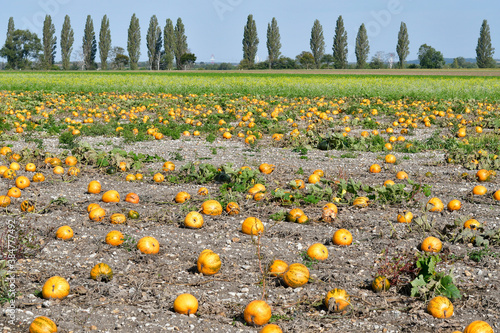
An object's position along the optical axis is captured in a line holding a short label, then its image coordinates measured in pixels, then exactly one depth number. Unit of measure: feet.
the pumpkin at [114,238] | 32.71
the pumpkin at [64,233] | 33.47
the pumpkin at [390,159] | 58.80
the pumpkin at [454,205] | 41.01
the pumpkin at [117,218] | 37.06
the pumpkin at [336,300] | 24.43
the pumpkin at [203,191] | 44.29
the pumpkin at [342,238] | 33.58
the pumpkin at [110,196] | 42.42
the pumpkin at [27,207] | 39.00
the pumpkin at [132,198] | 42.19
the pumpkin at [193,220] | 36.35
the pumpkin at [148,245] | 31.48
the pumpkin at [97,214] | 37.65
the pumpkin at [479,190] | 45.27
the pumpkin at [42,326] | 21.70
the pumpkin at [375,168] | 55.11
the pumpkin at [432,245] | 31.86
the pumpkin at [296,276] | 27.14
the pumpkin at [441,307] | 23.98
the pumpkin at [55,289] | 25.20
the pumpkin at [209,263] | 28.32
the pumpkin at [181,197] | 42.70
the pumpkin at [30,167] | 52.44
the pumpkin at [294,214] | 38.29
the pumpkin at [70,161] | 55.31
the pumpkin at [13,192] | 42.47
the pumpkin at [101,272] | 27.32
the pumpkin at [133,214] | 37.93
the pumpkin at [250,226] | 35.27
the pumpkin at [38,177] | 48.70
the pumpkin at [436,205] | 40.57
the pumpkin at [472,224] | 34.79
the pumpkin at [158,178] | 50.31
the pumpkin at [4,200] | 39.86
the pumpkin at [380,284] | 26.53
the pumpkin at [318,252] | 31.04
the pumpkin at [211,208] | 39.55
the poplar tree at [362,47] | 655.35
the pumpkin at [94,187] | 45.57
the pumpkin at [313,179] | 49.25
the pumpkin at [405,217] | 37.42
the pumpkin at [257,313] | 22.97
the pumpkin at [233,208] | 39.60
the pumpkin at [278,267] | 28.01
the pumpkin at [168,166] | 53.72
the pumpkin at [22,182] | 45.78
